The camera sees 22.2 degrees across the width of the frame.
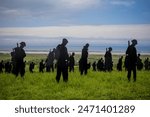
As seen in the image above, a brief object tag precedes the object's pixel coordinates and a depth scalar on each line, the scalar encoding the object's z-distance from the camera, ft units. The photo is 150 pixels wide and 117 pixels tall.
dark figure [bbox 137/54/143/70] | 107.04
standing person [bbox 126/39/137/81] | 59.82
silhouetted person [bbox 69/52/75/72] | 103.61
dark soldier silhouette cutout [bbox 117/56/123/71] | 104.33
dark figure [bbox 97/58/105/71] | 118.42
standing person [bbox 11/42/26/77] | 63.93
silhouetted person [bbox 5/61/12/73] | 116.90
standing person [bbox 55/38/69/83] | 56.75
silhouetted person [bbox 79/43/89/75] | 72.49
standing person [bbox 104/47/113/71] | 90.41
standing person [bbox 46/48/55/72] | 95.50
